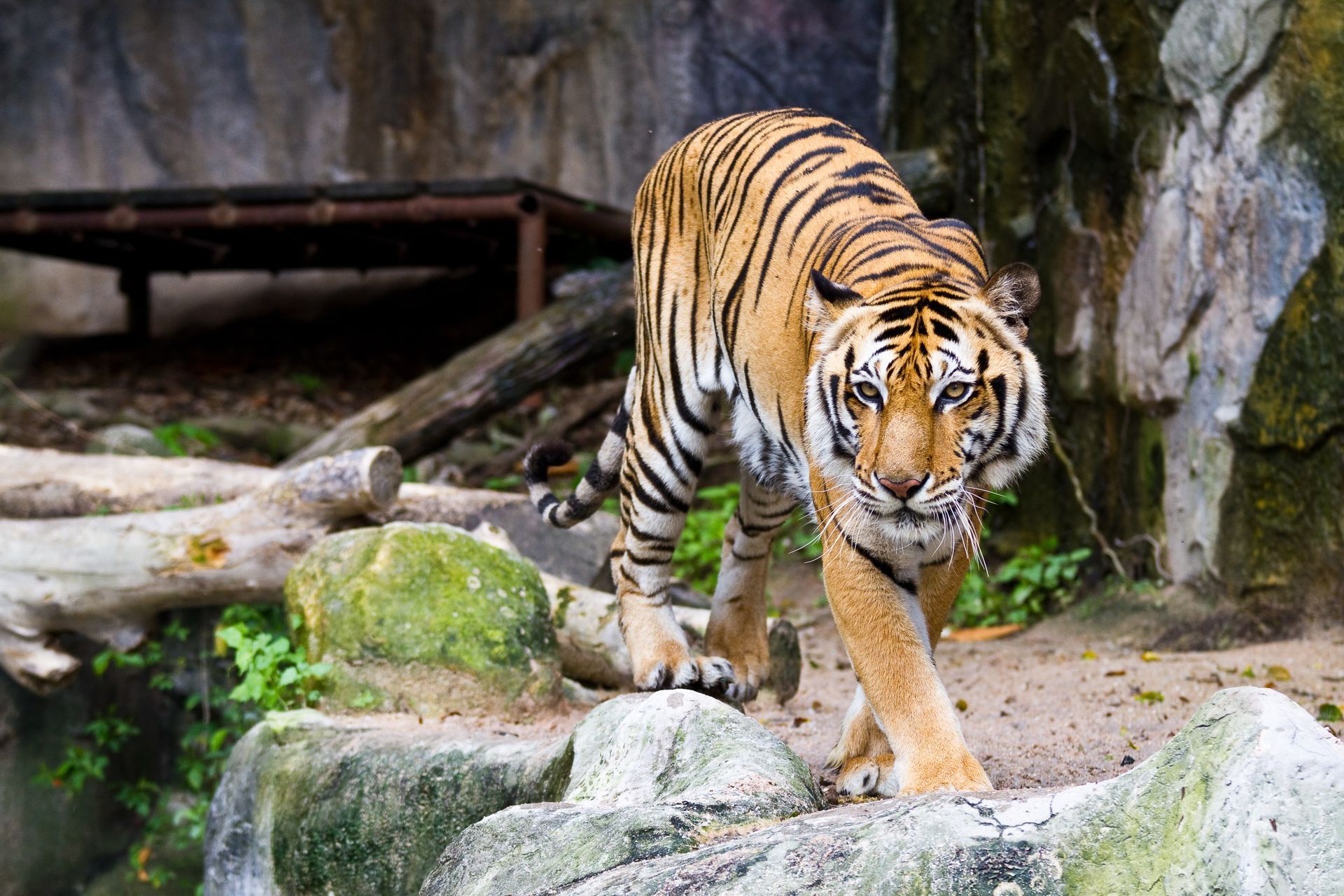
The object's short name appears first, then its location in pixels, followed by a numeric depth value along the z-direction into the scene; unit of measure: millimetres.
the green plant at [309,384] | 20781
